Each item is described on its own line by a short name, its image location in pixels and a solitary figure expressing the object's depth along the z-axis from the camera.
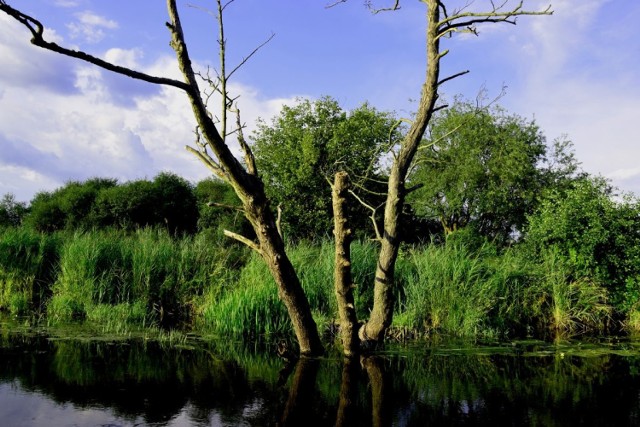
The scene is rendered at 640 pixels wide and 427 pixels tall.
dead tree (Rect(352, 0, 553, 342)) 8.79
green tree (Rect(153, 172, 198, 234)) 27.66
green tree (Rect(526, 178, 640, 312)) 13.07
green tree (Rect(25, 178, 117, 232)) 26.84
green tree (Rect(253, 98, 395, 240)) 24.58
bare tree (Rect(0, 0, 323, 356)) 6.95
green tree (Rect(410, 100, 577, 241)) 28.27
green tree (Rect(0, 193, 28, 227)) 31.91
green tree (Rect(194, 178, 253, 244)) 25.98
